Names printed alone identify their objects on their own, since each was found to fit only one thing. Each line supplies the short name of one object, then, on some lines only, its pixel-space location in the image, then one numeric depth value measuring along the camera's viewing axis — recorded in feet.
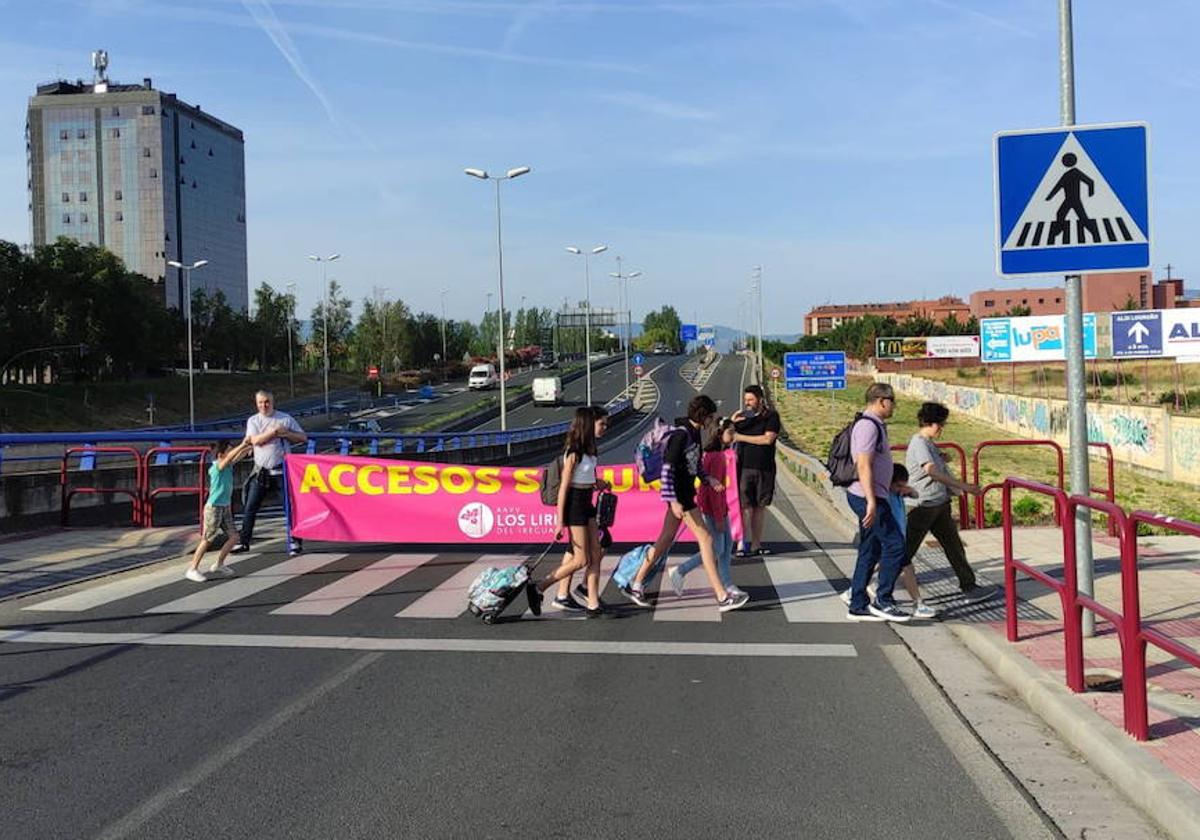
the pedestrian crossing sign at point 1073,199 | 22.43
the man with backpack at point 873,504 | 27.43
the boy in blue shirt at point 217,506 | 35.40
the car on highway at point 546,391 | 249.96
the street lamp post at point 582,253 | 226.40
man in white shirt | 39.40
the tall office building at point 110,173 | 428.56
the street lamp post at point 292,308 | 323.78
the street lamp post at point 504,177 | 142.51
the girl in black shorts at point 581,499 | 29.27
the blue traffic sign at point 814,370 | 141.38
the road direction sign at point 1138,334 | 179.63
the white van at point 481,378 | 297.12
